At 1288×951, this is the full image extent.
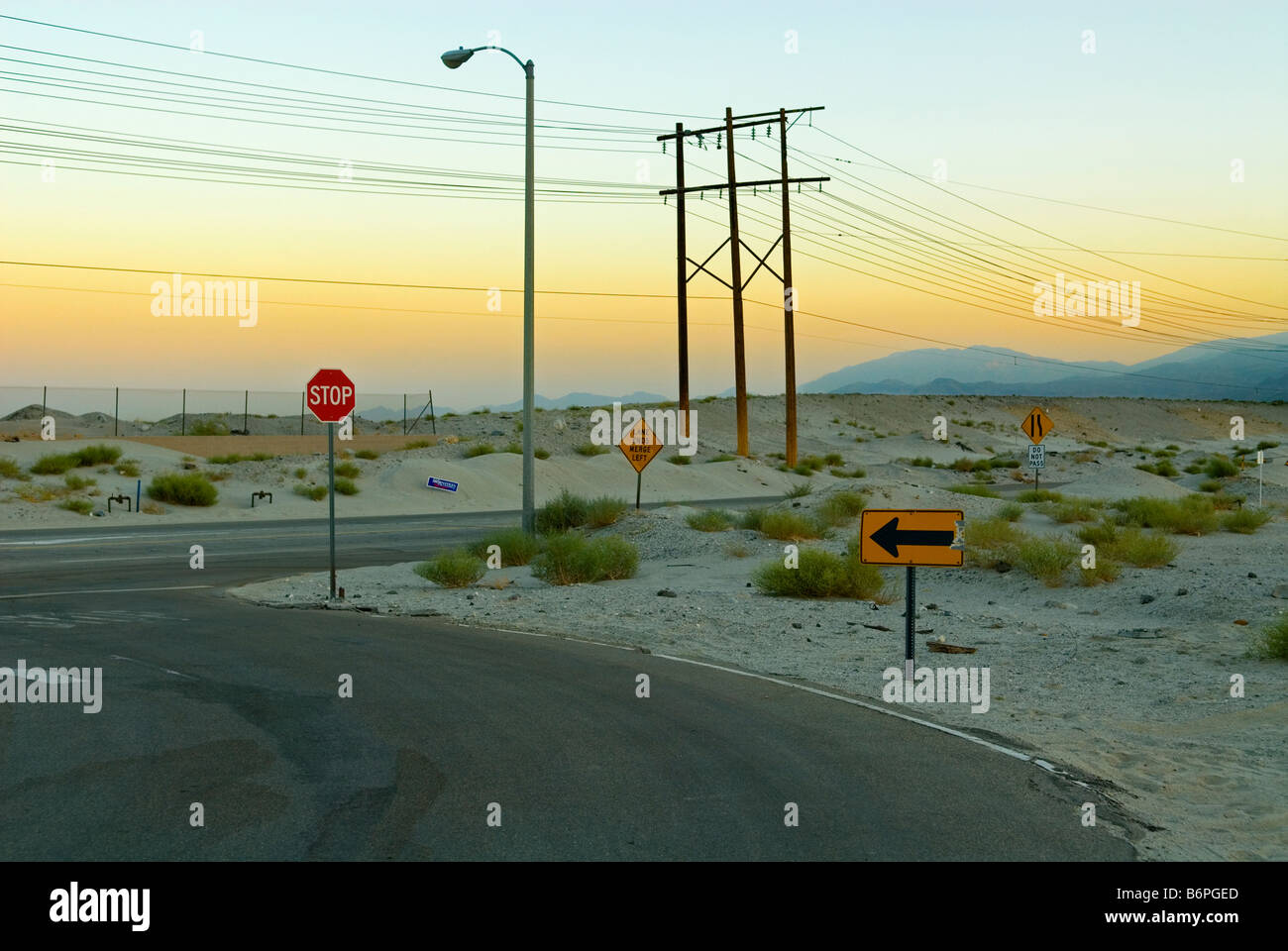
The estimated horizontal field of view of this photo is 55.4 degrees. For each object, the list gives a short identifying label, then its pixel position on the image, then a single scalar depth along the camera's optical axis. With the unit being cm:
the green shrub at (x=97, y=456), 4891
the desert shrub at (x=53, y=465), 4572
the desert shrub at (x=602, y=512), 2925
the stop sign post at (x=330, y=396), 1752
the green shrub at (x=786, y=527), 2712
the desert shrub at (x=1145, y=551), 2164
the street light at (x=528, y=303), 2458
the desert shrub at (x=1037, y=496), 3791
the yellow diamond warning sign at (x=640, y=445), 2541
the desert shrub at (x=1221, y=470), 5688
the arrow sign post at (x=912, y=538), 1114
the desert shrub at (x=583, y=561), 2167
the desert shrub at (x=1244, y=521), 2962
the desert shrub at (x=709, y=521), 2888
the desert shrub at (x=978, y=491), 4063
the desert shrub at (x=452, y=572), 2125
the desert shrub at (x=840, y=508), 3038
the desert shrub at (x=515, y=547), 2456
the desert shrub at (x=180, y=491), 4294
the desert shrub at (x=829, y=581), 1900
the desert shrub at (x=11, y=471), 4400
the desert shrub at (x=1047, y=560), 1986
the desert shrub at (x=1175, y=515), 2934
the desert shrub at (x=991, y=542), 2170
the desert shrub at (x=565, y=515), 2981
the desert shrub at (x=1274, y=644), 1283
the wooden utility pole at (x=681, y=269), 5059
